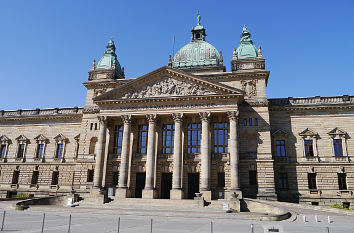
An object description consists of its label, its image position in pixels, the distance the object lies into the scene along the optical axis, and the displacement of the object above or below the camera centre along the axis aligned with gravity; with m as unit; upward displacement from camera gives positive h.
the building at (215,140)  38.19 +4.98
